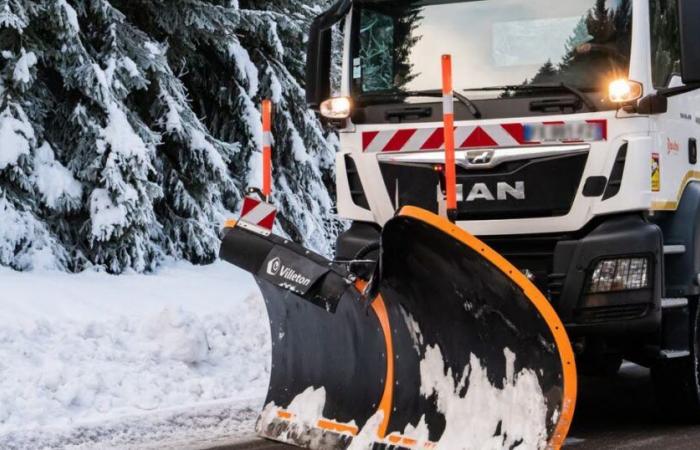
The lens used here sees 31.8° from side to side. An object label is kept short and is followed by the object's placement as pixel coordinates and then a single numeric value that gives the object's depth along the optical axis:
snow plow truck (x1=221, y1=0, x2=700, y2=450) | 5.49
